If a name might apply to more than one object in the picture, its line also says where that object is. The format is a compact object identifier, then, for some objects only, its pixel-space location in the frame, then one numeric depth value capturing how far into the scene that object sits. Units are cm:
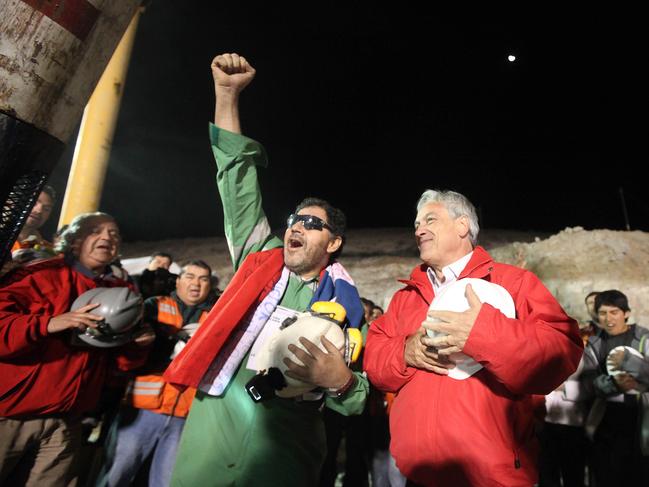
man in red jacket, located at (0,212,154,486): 235
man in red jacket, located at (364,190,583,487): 147
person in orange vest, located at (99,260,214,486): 332
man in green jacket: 191
